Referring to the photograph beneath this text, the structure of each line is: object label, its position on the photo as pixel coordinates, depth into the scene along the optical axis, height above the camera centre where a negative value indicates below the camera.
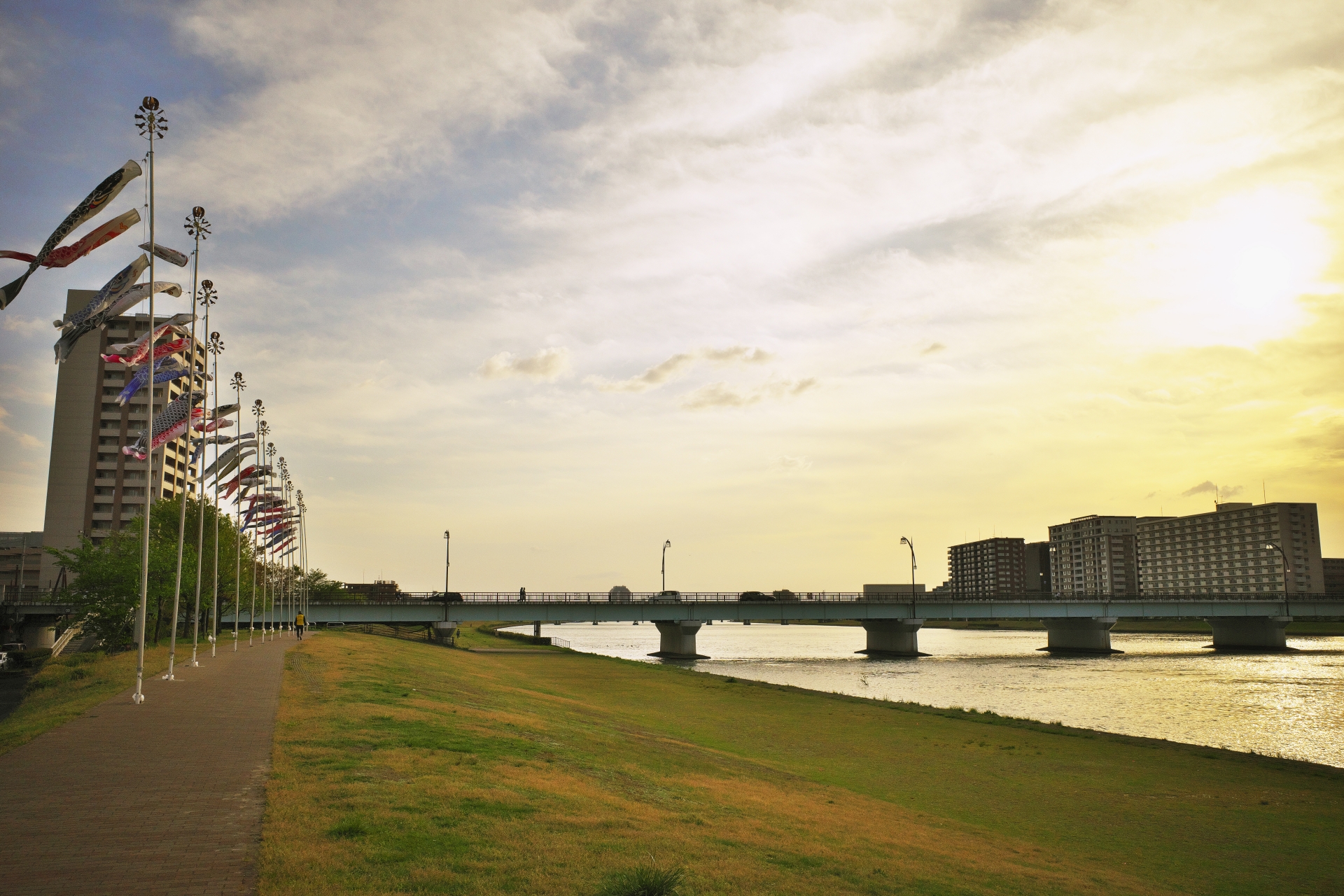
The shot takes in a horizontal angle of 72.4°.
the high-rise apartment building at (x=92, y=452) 146.25 +19.75
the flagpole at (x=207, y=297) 36.06 +10.94
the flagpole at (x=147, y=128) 25.08 +12.80
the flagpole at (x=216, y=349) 38.93 +9.51
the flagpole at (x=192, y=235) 31.83 +11.73
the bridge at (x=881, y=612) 98.88 -4.59
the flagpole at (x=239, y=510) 44.44 +3.93
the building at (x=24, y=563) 157.25 +2.14
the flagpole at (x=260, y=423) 51.81 +8.78
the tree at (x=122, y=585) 57.12 -0.67
